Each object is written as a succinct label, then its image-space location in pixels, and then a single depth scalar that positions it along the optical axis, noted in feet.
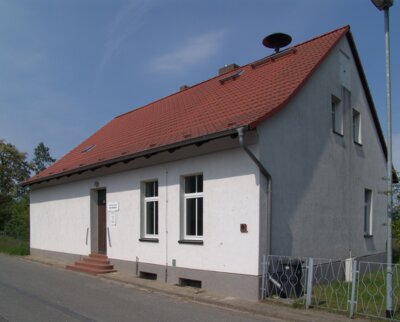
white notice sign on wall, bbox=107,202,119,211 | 46.41
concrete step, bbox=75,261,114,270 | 45.74
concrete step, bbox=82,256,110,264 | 46.81
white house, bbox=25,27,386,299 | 32.30
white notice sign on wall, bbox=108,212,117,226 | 46.57
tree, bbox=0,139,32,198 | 155.33
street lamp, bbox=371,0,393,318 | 24.36
